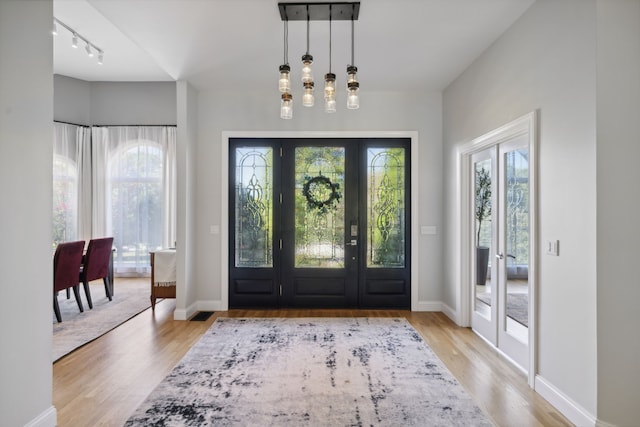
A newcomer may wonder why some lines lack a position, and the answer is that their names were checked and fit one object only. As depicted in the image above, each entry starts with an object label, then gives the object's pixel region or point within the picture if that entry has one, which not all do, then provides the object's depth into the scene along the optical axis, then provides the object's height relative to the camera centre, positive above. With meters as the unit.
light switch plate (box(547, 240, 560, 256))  2.44 -0.25
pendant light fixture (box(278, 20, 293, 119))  2.78 +0.98
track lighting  4.26 +2.23
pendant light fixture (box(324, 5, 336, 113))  2.80 +0.97
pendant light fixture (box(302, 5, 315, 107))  2.70 +1.02
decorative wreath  4.76 +0.24
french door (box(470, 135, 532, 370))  2.95 -0.32
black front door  4.75 -0.06
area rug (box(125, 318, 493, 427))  2.27 -1.33
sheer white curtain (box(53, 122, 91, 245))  6.18 +0.46
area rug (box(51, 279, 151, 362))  3.62 -1.31
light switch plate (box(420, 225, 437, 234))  4.71 -0.25
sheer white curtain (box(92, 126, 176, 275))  6.38 +0.37
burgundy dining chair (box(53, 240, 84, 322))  4.08 -0.67
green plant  3.66 +0.16
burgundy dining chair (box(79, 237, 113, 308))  4.63 -0.74
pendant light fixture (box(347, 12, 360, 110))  2.76 +0.99
